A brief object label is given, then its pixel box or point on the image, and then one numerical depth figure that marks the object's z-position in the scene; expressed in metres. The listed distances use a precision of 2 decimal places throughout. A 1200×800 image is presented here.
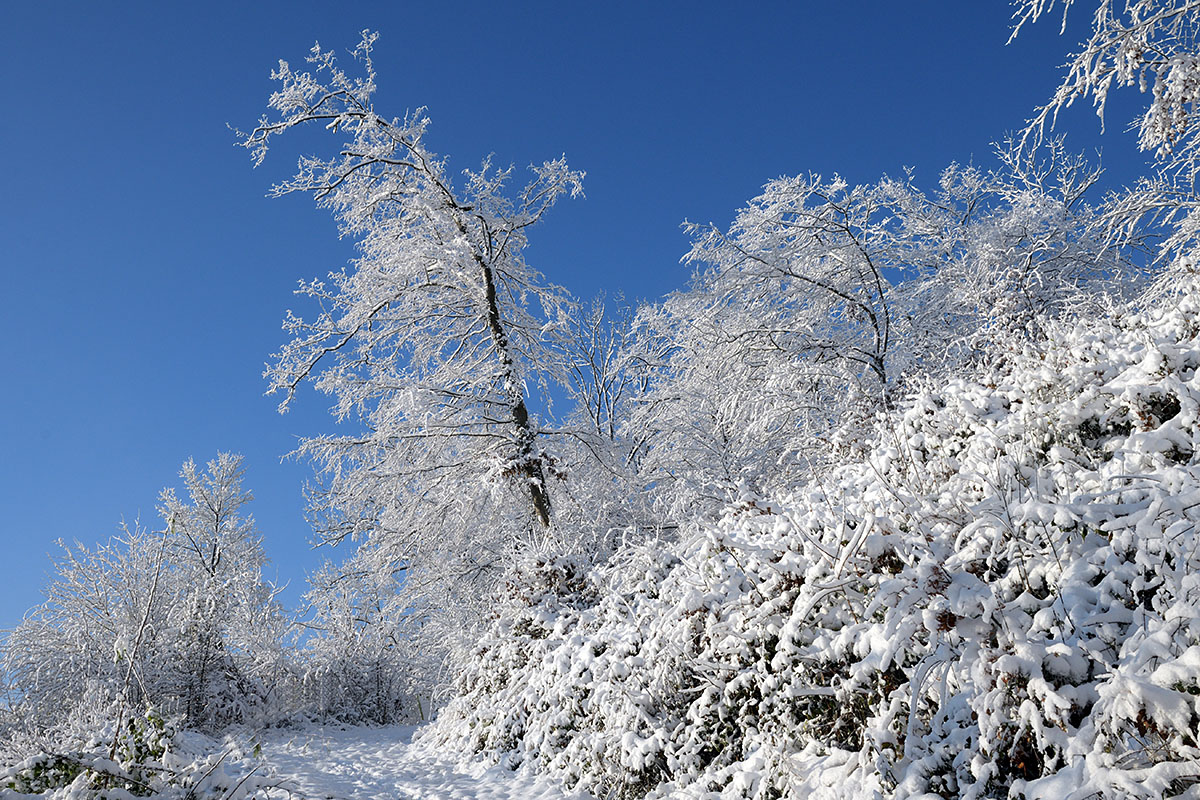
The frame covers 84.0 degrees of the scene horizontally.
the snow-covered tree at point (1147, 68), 5.77
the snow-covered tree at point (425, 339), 11.20
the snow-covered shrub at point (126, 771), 3.77
